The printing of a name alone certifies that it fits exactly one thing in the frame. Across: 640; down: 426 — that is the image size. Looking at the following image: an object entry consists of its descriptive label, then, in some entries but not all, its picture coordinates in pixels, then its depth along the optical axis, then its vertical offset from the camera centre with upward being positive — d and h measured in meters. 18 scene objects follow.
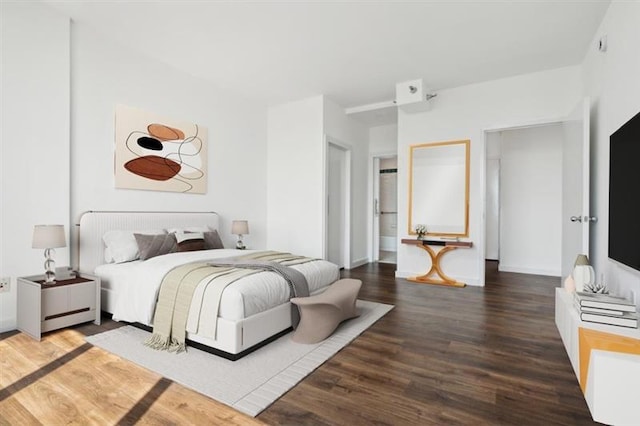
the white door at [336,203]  5.75 +0.17
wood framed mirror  4.84 +0.40
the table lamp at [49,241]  2.76 -0.25
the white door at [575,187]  3.09 +0.29
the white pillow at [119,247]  3.37 -0.36
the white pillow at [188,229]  3.84 -0.21
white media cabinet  1.47 -0.77
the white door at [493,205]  6.30 +0.18
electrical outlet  2.82 -0.62
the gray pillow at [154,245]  3.42 -0.35
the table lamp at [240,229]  4.82 -0.24
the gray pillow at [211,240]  3.99 -0.35
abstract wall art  3.76 +0.72
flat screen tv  1.99 +0.14
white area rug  1.89 -1.01
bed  2.34 -0.62
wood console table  4.68 -0.59
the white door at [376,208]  6.74 +0.11
